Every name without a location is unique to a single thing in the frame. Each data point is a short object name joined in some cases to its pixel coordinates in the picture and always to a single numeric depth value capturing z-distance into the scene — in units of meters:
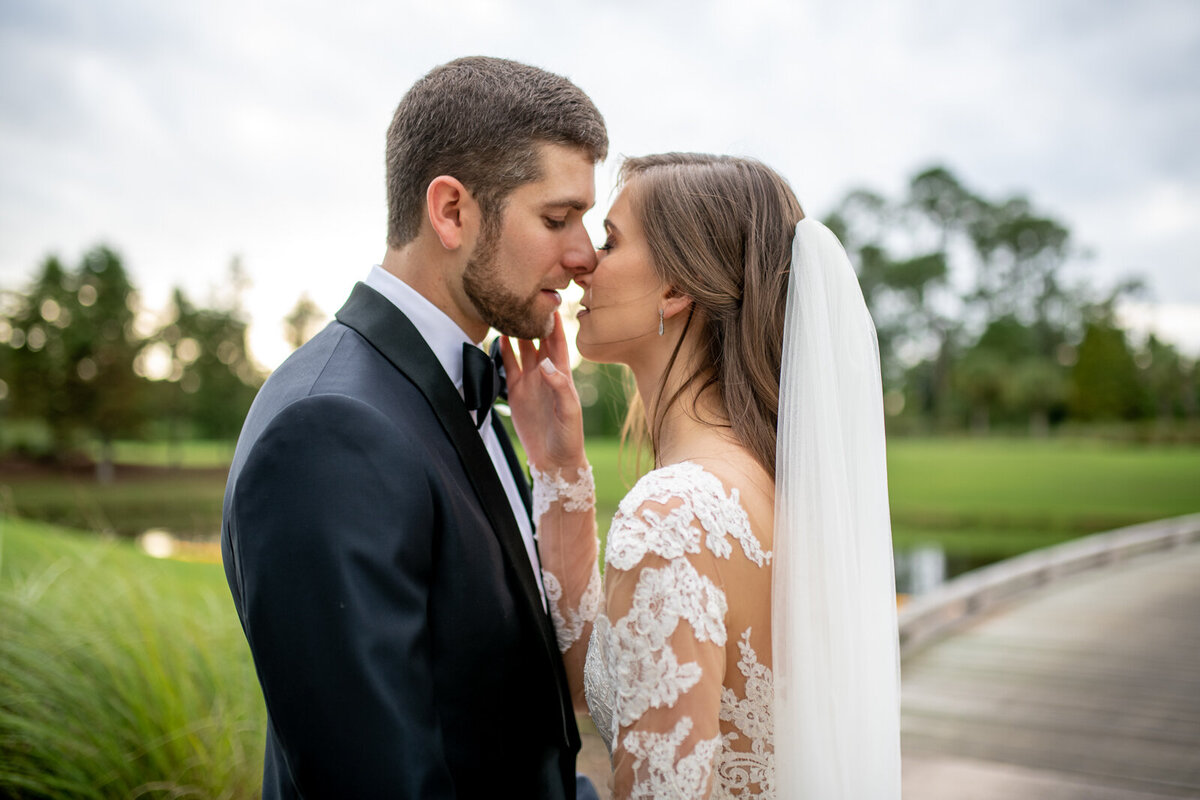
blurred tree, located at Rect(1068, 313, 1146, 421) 44.59
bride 1.72
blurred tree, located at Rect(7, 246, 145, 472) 22.20
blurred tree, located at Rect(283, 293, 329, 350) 35.34
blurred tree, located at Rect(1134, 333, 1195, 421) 43.02
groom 1.38
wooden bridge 4.64
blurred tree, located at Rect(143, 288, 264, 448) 31.02
